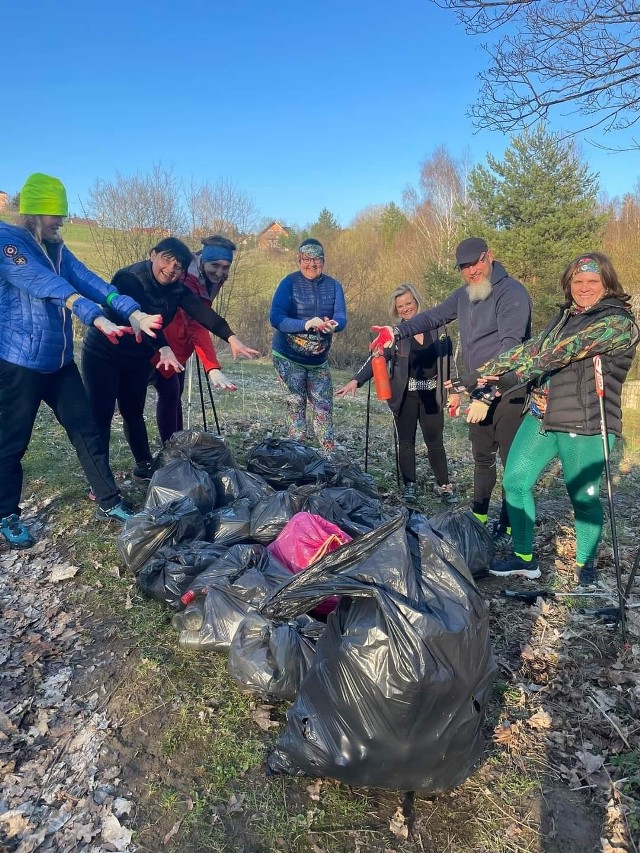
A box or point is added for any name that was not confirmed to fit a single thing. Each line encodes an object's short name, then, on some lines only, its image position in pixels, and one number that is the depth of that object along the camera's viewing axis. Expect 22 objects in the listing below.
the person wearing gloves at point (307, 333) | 4.70
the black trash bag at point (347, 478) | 4.05
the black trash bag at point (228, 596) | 2.65
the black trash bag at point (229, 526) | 3.46
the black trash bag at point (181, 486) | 3.75
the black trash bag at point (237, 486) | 3.93
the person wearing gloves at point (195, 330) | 4.65
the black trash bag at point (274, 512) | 3.43
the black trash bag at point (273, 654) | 2.32
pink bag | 2.91
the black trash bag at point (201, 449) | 4.19
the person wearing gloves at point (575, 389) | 2.99
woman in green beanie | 3.27
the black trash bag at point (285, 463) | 4.25
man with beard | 3.68
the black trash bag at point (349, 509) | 3.28
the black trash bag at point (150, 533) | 3.27
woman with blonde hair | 4.86
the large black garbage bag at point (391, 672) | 1.74
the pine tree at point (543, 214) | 18.81
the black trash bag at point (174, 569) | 2.98
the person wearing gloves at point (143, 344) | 4.02
